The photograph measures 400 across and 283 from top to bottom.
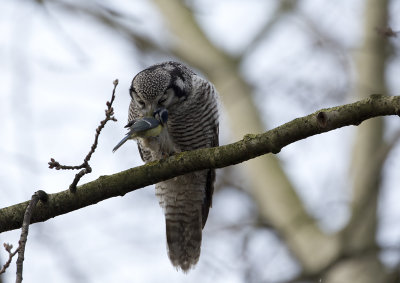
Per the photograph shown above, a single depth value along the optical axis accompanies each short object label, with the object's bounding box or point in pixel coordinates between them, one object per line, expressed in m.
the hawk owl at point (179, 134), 11.25
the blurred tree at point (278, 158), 16.92
